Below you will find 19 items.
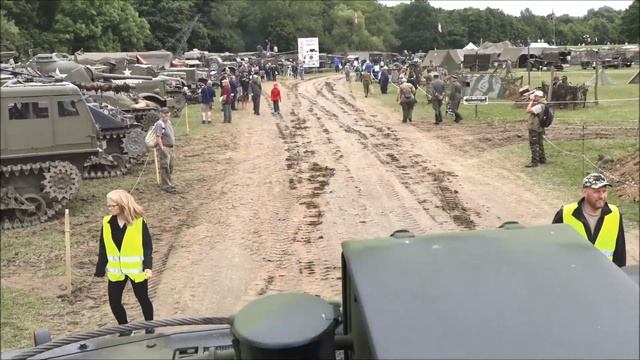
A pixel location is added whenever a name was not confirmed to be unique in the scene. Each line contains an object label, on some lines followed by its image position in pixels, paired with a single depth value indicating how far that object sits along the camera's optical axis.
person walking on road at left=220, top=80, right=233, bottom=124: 22.94
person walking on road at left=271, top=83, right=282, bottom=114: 24.92
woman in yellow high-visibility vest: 5.51
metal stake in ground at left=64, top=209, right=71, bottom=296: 7.69
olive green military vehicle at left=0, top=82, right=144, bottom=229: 11.15
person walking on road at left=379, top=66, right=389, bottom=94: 32.94
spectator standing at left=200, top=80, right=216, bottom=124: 22.67
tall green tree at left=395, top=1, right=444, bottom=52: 97.19
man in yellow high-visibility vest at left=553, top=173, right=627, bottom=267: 4.17
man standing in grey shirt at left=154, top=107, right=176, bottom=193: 12.76
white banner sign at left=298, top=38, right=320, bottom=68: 53.53
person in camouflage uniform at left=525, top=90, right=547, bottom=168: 14.00
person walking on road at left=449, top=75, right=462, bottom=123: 21.67
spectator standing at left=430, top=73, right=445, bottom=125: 20.90
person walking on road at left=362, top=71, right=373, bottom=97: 31.91
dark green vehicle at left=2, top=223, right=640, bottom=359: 1.97
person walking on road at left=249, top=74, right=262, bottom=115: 25.81
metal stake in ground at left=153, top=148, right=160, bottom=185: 13.92
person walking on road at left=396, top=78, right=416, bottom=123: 21.51
